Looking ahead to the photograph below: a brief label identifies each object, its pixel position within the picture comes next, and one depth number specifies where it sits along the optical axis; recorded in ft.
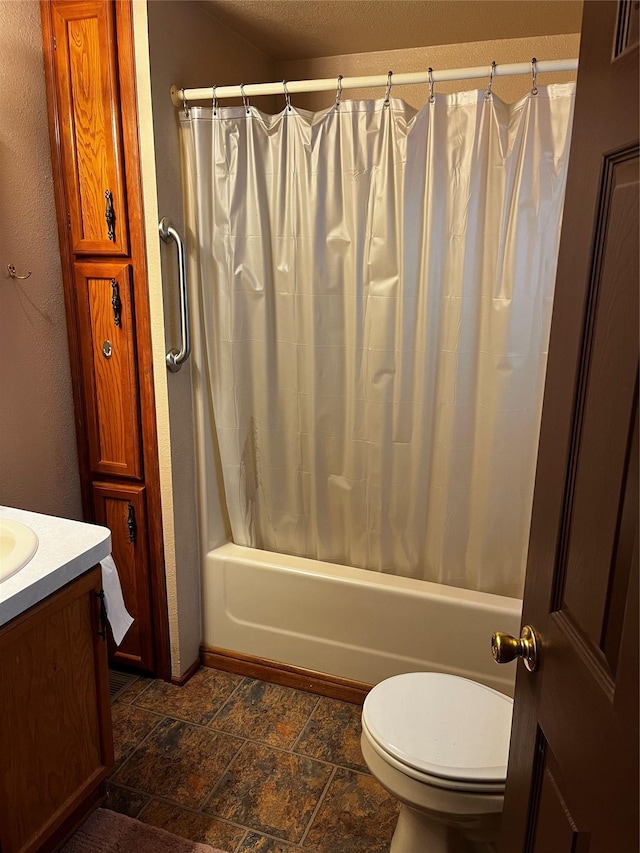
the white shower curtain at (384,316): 5.73
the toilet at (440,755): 4.34
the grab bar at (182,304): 6.23
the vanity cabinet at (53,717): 4.31
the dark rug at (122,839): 5.25
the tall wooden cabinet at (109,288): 5.96
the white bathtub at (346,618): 6.48
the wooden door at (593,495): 2.11
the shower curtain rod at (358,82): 5.22
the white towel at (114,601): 5.09
